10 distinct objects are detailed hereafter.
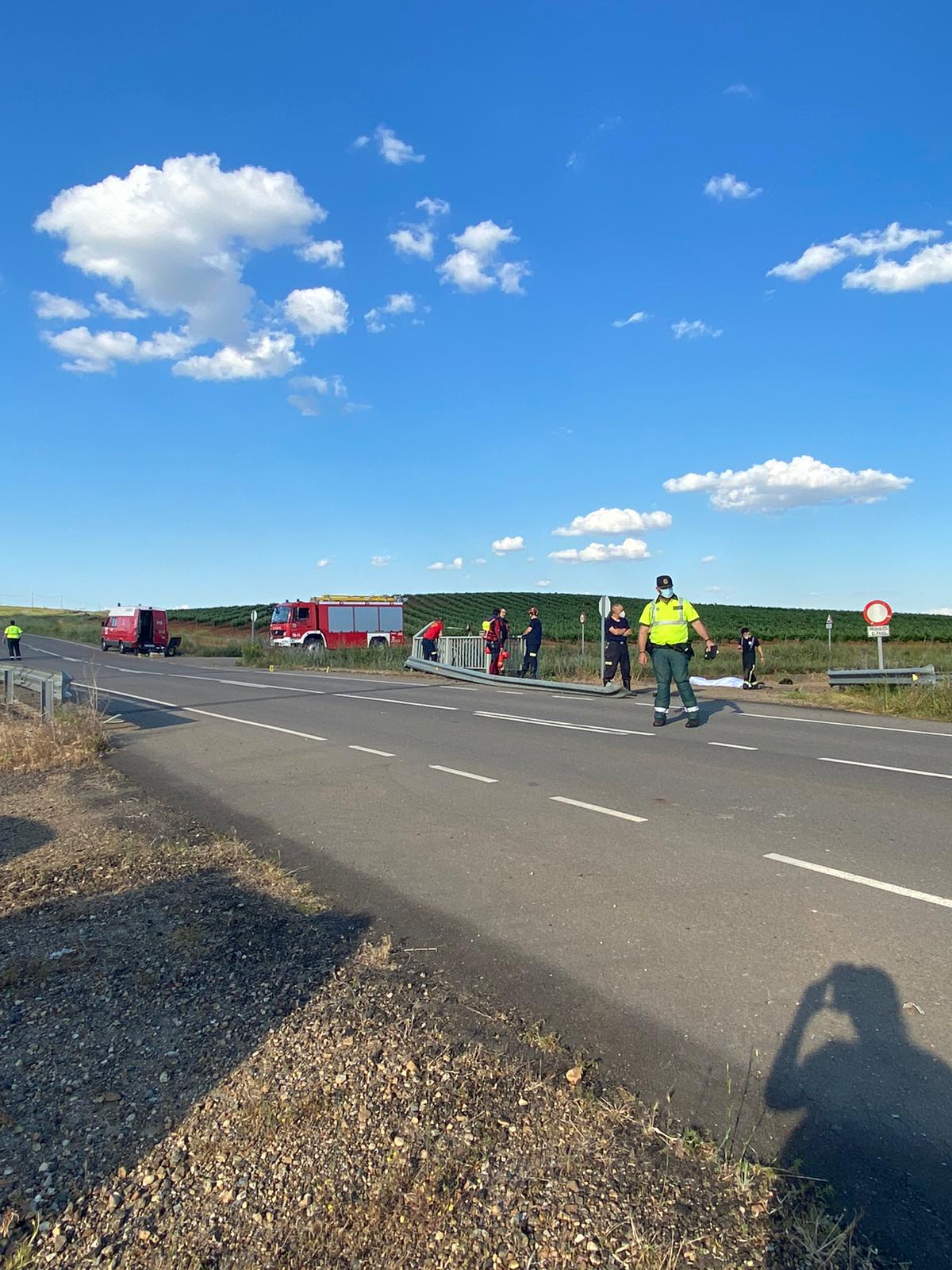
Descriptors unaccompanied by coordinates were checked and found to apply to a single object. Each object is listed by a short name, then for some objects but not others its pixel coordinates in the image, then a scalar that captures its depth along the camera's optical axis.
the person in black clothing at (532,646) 21.86
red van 45.97
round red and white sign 15.96
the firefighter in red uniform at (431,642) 25.98
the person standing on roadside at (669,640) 11.81
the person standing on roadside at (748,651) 23.75
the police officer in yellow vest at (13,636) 38.06
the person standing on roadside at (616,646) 17.80
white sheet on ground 19.97
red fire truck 41.50
